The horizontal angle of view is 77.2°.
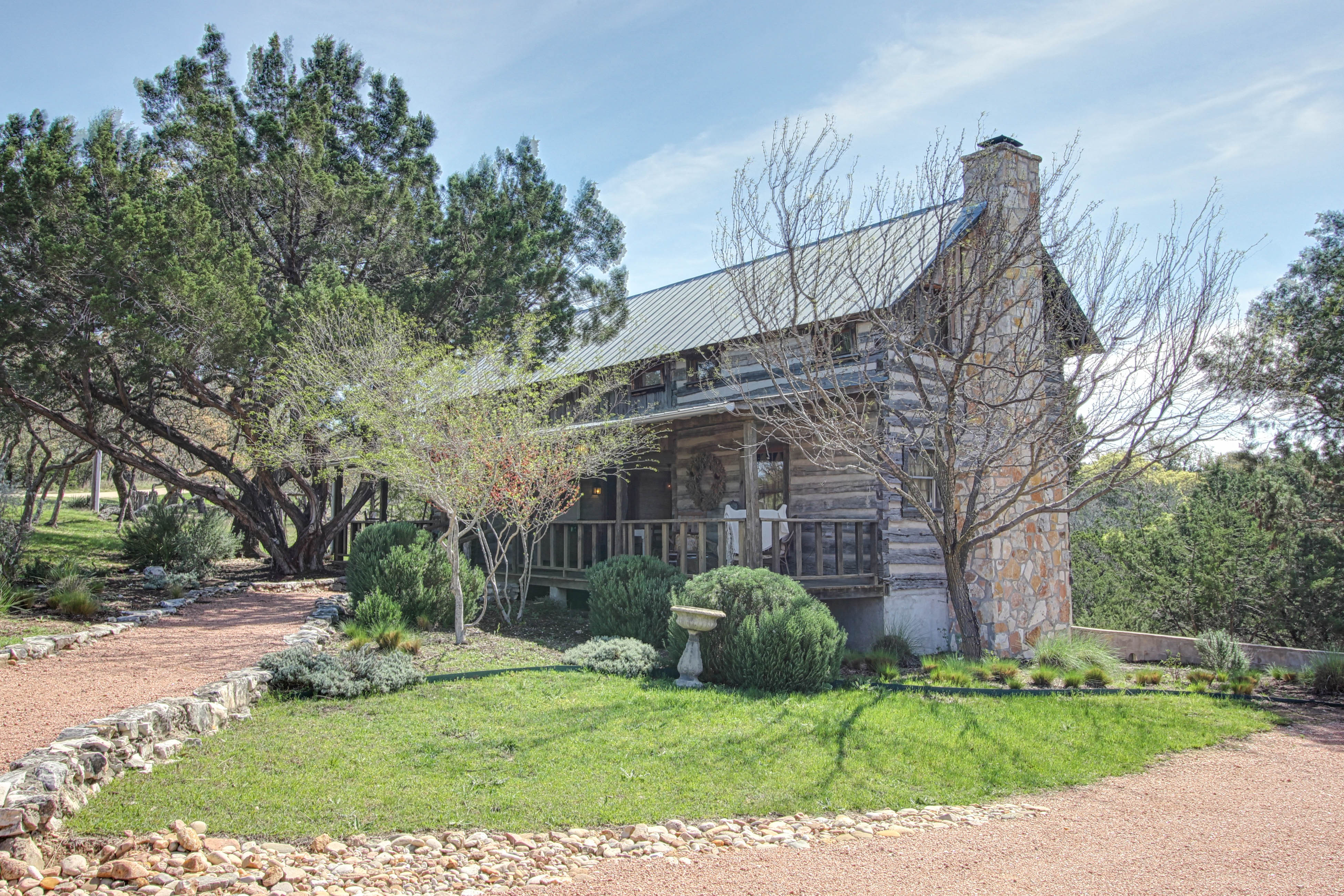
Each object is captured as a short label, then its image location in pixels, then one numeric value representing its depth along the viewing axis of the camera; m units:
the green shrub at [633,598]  9.59
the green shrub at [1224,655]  10.26
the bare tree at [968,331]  8.73
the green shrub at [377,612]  9.44
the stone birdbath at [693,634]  7.96
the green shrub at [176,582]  13.27
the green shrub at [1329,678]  9.16
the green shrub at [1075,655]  9.82
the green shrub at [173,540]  16.16
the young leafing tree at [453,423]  10.07
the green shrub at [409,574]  10.53
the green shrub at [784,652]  7.85
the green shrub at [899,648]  10.98
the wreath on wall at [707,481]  13.99
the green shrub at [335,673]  6.98
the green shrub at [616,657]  8.29
